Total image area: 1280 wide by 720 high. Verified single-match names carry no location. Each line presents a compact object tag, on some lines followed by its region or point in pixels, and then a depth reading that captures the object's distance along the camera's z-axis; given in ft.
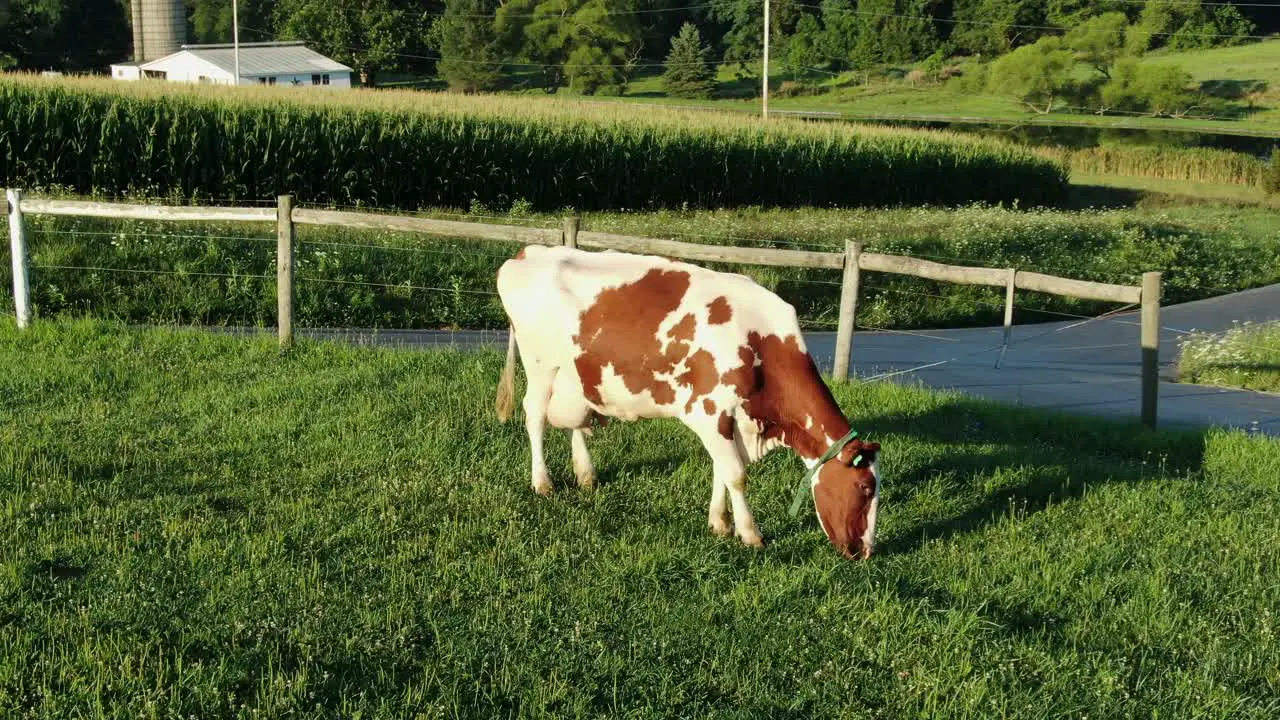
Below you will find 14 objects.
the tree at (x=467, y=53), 261.44
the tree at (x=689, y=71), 264.93
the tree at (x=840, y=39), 295.89
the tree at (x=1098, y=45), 262.47
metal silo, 247.70
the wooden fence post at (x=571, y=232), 38.27
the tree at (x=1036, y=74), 250.57
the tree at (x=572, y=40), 274.77
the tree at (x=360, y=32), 258.37
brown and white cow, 22.00
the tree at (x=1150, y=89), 241.55
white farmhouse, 216.54
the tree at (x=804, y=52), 296.92
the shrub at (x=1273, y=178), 133.59
